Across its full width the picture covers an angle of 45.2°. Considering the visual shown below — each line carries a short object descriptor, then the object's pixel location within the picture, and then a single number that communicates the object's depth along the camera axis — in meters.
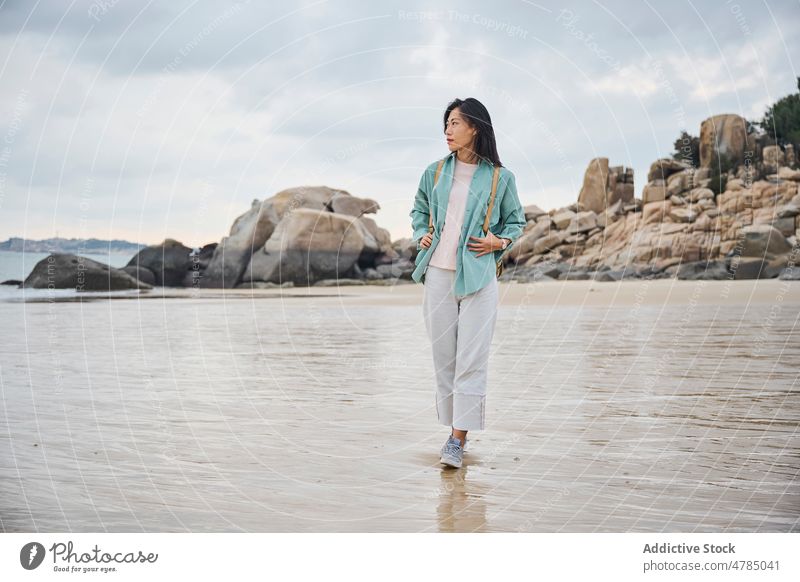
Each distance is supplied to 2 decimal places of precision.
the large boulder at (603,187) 44.50
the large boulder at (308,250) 32.31
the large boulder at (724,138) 42.22
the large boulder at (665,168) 41.69
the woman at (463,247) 5.52
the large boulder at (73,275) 28.72
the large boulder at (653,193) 39.88
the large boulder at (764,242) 27.56
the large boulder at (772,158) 39.66
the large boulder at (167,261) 35.22
